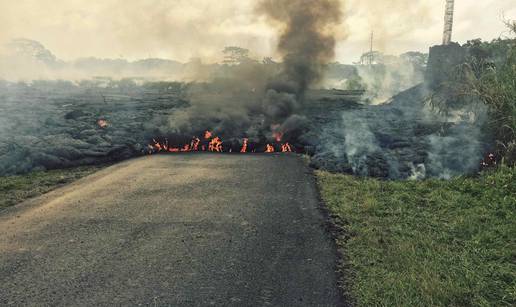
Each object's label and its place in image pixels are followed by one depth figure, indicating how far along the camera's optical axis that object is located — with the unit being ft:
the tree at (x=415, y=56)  292.40
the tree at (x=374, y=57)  306.35
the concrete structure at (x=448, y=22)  112.06
